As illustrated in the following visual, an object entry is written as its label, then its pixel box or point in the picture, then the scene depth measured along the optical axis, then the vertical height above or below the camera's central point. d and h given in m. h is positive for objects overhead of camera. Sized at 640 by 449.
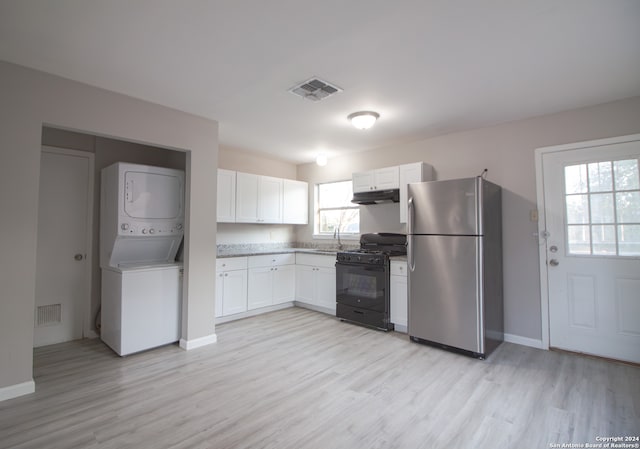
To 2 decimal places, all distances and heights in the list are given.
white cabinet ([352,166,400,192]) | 4.24 +0.78
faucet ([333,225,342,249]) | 5.17 +0.05
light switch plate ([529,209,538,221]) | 3.41 +0.22
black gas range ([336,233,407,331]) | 3.92 -0.59
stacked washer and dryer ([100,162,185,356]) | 3.15 -0.22
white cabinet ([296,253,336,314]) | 4.57 -0.69
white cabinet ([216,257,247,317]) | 4.09 -0.68
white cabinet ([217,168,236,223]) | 4.46 +0.56
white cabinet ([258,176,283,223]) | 4.97 +0.58
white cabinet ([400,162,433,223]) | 4.02 +0.77
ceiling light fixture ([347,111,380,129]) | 3.34 +1.24
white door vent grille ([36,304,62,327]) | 3.38 -0.87
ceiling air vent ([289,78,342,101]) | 2.71 +1.30
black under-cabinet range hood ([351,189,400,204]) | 4.24 +0.54
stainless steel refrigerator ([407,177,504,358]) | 3.08 -0.30
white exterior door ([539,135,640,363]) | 2.95 -0.11
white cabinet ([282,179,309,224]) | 5.34 +0.58
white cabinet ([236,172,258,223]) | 4.68 +0.57
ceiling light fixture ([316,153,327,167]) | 4.78 +1.15
